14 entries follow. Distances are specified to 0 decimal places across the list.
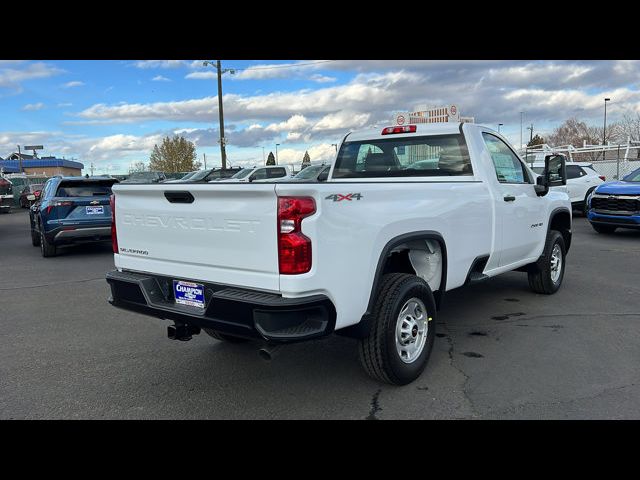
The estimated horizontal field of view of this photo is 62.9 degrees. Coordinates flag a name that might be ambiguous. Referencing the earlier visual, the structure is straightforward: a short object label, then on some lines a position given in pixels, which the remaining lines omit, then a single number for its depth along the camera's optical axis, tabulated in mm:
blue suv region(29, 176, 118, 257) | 10438
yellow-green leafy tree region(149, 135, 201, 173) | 68188
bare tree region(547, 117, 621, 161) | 58719
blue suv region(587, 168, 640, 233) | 11391
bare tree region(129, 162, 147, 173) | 79438
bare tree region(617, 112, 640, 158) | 50438
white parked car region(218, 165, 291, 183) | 22203
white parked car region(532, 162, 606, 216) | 16156
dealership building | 85112
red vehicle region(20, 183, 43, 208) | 31191
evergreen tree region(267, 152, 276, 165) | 66344
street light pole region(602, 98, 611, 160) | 54953
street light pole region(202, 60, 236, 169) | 27770
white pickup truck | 3127
